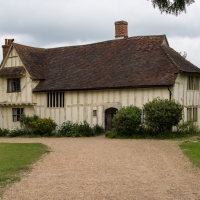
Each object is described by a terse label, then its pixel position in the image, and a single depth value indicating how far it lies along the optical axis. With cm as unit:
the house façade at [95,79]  2375
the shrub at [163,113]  2117
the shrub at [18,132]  2645
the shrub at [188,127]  2250
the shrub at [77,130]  2425
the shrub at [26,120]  2659
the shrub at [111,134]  2260
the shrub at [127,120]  2198
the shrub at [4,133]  2764
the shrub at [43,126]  2538
